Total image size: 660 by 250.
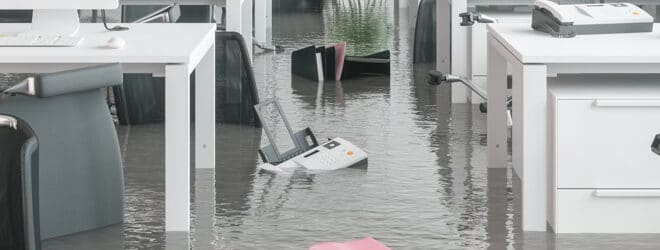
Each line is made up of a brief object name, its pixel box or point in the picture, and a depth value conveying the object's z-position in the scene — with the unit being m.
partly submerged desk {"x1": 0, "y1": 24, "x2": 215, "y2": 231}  4.46
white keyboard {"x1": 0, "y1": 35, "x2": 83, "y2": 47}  4.68
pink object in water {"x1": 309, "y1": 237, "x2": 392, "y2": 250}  3.94
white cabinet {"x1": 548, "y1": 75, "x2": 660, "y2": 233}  4.34
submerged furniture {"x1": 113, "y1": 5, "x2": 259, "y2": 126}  6.66
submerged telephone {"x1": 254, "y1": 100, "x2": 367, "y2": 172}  5.72
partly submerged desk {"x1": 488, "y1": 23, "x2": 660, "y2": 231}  4.41
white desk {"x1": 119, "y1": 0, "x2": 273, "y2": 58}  7.32
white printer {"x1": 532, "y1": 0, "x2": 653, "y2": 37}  4.97
